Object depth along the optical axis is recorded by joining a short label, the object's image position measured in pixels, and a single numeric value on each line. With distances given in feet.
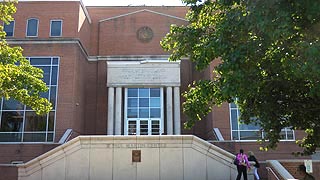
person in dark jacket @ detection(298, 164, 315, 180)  25.37
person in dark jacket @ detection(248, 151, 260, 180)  48.64
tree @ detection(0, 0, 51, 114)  39.88
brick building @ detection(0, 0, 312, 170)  81.92
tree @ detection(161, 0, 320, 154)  20.99
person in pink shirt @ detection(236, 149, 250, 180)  46.54
